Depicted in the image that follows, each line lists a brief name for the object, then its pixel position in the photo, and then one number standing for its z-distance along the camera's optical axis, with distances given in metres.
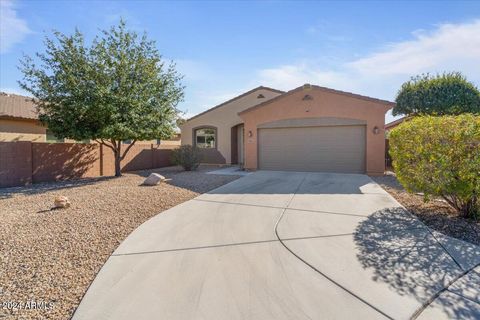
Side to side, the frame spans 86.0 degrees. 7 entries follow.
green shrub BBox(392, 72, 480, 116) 14.30
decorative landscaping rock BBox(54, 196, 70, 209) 6.23
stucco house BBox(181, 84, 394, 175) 12.50
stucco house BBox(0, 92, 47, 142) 13.85
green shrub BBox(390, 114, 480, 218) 4.87
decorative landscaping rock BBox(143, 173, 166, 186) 9.38
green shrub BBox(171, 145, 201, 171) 14.98
